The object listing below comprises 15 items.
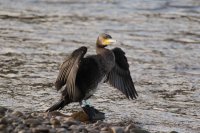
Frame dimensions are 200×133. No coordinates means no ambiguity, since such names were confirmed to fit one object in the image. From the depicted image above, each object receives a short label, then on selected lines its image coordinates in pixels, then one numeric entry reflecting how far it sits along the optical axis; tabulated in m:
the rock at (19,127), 15.28
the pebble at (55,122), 16.26
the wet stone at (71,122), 16.63
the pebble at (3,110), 17.13
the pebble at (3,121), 15.67
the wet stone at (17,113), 16.78
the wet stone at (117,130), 16.28
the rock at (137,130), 16.61
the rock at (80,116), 18.77
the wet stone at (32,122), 15.82
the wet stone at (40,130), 15.28
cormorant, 18.33
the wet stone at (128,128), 16.66
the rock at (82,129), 16.00
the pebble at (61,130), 15.71
